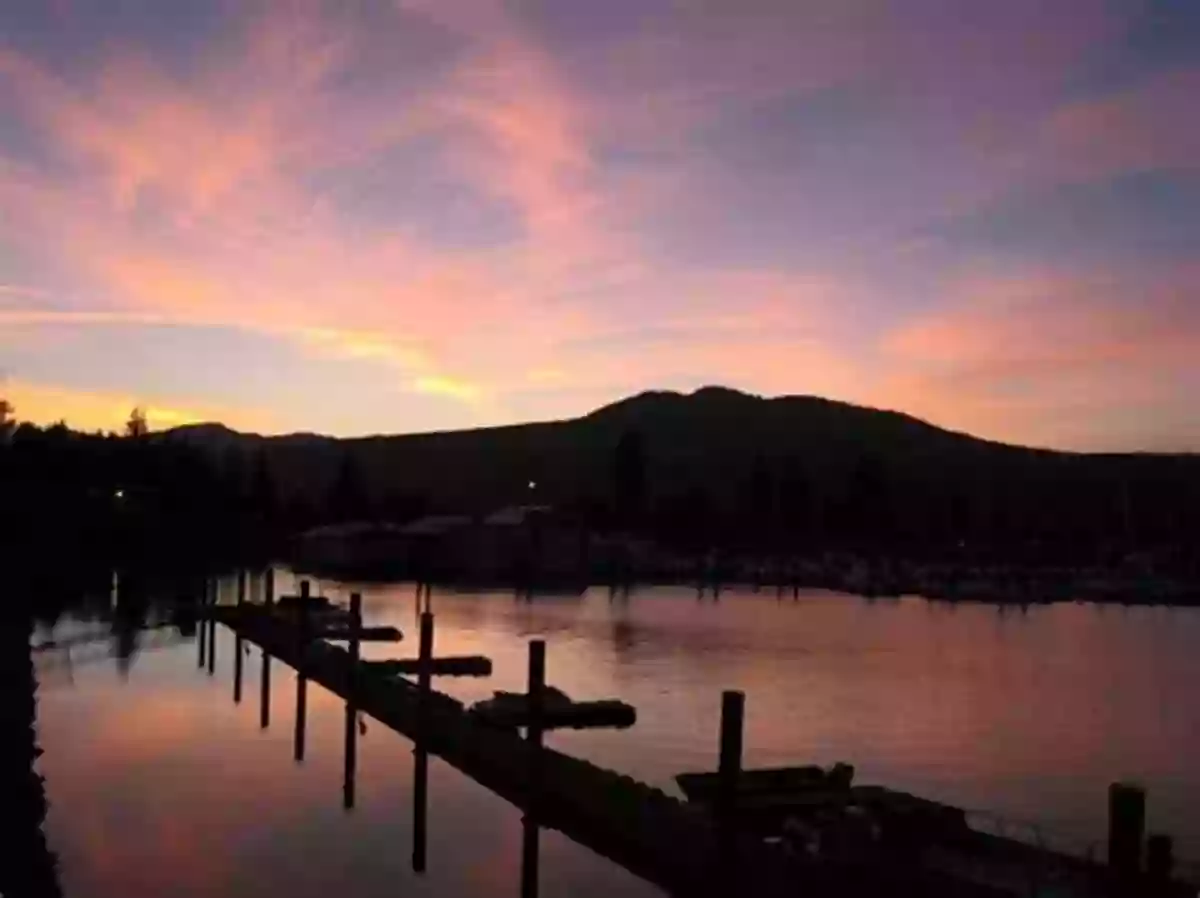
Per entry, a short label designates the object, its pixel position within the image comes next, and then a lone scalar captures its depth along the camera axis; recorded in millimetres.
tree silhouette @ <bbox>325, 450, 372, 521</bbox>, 165500
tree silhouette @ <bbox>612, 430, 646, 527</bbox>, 177000
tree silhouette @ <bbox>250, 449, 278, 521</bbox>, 146638
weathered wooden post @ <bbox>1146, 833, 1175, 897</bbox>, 15230
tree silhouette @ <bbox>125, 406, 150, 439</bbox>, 156012
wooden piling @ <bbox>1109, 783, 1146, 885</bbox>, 13586
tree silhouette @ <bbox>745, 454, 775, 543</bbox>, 171875
